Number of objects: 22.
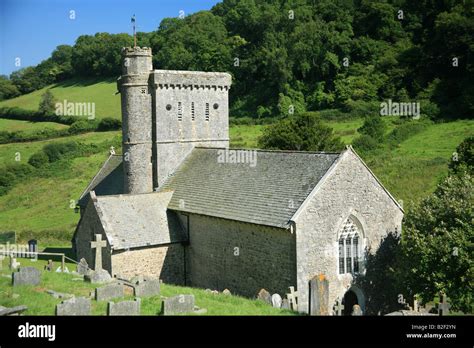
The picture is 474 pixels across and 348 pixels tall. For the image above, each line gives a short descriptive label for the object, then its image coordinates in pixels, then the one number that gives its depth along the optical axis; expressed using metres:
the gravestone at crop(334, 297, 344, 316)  21.41
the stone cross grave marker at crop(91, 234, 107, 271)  23.88
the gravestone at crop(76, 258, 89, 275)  23.70
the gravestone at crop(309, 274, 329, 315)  17.67
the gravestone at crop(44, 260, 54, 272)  26.13
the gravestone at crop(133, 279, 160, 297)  18.12
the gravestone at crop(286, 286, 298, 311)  19.64
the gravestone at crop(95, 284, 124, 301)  17.03
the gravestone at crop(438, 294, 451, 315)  17.58
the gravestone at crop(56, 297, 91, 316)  13.74
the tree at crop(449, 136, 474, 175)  31.05
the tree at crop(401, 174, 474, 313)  20.48
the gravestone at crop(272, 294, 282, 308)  18.75
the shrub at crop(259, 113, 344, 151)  48.66
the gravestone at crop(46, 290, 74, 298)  16.58
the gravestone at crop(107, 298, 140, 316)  14.22
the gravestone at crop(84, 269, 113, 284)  20.42
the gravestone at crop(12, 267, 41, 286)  17.72
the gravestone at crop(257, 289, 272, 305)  19.16
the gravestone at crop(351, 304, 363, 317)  18.75
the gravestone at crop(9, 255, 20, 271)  22.29
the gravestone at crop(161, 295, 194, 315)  15.04
